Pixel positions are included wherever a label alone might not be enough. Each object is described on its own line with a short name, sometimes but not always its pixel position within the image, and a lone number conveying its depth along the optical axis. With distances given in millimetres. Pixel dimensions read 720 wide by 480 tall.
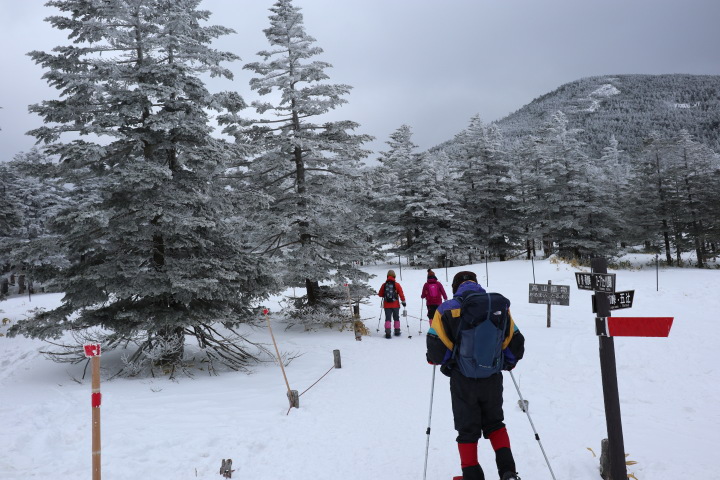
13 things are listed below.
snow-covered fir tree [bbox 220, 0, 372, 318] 13930
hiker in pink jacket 13250
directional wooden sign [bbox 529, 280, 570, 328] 13406
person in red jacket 13766
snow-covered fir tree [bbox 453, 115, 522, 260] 34844
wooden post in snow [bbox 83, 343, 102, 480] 4352
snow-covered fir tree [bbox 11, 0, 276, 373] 8289
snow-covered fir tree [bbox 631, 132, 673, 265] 30219
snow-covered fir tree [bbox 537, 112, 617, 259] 30484
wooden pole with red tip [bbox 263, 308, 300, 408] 7562
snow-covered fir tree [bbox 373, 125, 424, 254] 34438
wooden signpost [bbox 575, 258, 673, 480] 4539
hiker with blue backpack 4227
